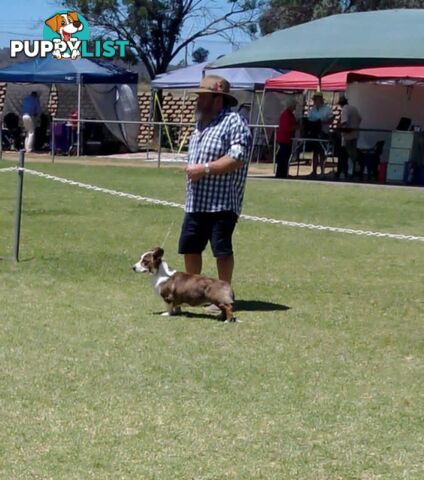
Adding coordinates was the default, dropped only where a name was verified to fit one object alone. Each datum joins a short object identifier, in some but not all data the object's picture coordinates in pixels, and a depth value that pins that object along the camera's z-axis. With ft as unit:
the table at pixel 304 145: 76.79
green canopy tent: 63.46
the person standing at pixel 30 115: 93.35
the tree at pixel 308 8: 150.30
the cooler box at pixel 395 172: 73.36
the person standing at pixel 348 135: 74.54
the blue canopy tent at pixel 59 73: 88.74
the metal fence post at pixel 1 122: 93.47
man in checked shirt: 24.56
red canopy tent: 78.45
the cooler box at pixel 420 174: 73.10
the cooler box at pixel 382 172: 74.33
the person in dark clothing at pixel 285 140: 74.02
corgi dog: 24.47
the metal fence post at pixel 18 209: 31.32
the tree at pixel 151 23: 121.39
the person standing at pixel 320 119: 78.33
